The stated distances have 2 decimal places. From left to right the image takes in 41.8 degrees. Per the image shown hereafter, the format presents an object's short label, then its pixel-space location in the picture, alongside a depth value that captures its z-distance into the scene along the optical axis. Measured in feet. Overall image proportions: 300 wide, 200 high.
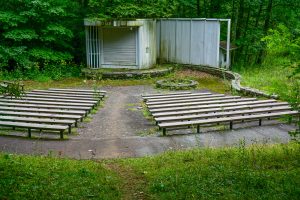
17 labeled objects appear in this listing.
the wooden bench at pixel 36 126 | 34.58
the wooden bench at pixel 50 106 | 43.24
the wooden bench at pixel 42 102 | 44.88
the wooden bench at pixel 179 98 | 47.41
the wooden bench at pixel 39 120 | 36.52
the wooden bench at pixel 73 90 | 53.29
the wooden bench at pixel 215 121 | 35.83
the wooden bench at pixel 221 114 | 37.59
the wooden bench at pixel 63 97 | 48.55
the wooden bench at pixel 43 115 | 38.75
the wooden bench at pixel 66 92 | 51.72
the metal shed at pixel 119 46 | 70.09
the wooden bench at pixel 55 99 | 46.66
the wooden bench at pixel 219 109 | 39.73
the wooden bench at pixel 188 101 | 45.47
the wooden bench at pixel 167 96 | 49.57
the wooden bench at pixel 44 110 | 40.81
